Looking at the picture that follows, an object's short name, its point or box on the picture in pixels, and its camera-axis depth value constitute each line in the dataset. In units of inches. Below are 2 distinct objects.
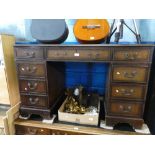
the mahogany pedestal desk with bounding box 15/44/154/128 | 38.0
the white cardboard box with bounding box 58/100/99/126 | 44.7
